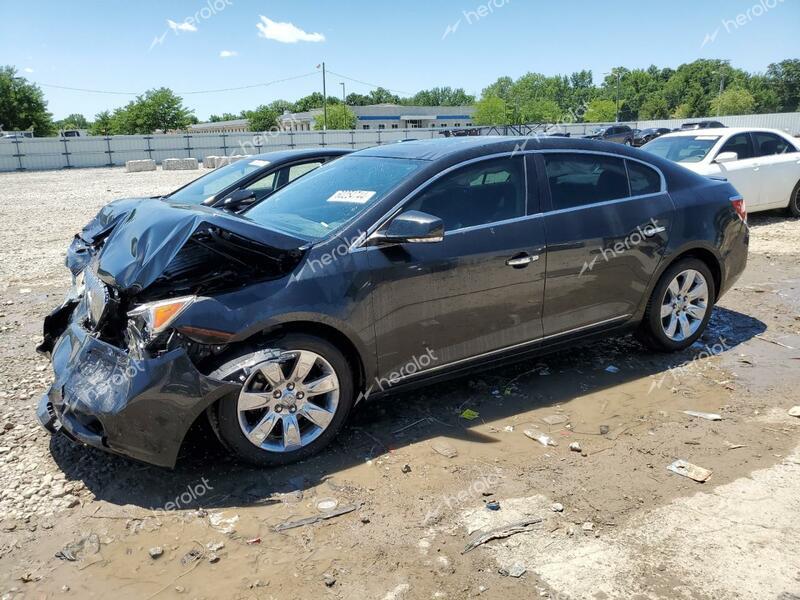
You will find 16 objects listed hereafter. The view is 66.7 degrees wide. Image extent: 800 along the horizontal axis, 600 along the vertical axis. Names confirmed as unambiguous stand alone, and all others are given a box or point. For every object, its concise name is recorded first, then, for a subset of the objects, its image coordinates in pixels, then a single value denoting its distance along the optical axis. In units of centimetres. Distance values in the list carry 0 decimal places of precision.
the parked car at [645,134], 3117
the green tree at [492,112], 8462
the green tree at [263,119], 10100
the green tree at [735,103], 8431
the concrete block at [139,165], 3228
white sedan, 973
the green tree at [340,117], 8881
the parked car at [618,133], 2845
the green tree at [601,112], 9900
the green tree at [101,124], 9400
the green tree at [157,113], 6488
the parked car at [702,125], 3259
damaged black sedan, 310
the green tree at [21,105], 5884
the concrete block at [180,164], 3247
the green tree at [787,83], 9656
